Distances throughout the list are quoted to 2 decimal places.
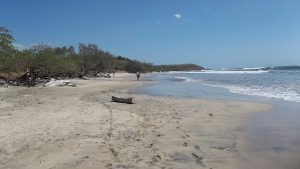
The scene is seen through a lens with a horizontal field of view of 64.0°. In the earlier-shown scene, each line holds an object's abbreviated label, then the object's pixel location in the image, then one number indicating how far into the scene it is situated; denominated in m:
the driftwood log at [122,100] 11.57
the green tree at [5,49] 18.83
